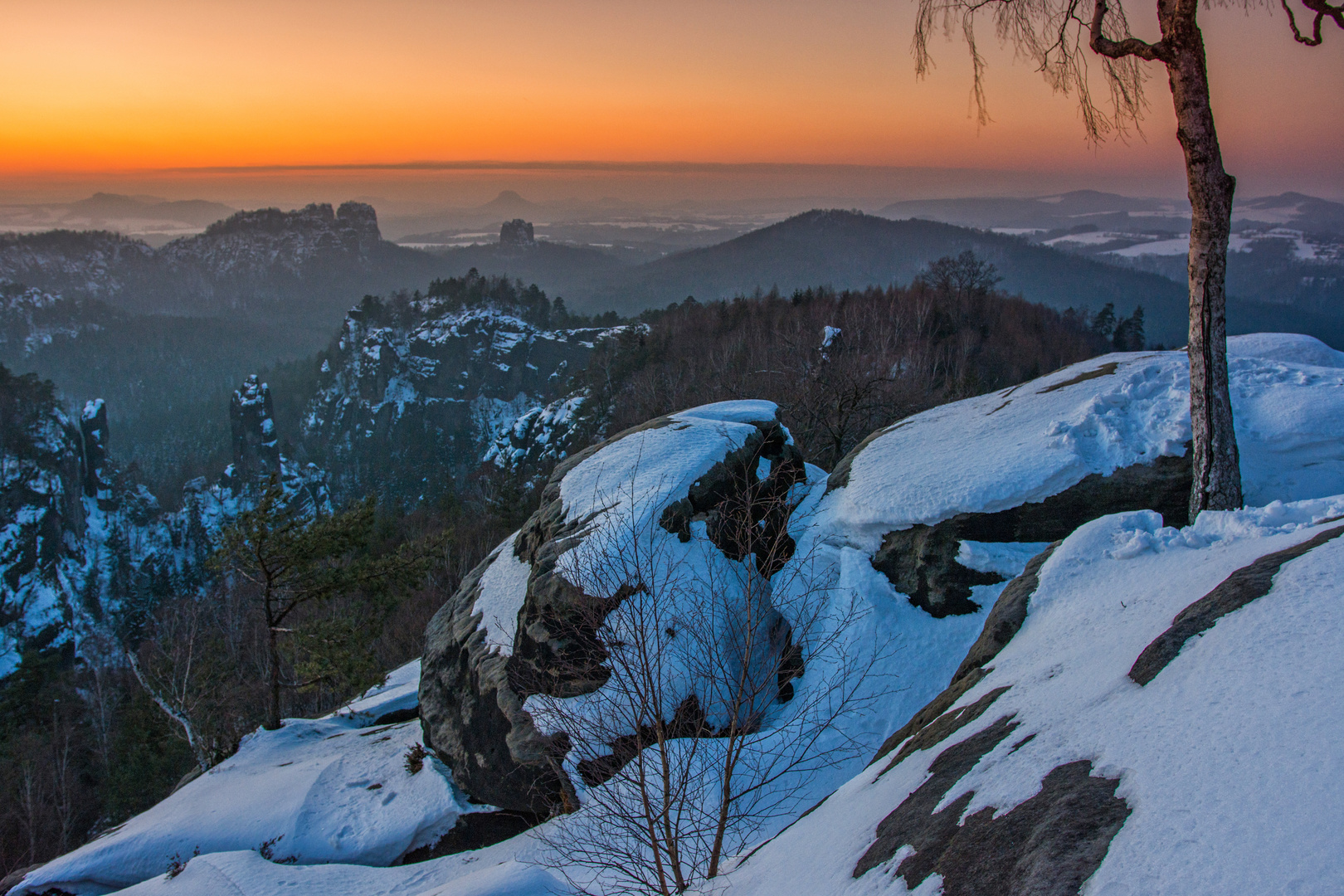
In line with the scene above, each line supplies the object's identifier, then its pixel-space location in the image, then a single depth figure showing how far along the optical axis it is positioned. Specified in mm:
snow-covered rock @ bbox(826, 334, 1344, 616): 10891
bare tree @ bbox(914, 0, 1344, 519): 7918
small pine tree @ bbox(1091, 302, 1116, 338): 71812
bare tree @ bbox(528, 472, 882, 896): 7055
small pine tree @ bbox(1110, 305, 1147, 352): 68438
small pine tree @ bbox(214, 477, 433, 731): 16219
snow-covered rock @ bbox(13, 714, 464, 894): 12422
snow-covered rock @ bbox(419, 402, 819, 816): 11250
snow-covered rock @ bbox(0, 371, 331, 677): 80562
